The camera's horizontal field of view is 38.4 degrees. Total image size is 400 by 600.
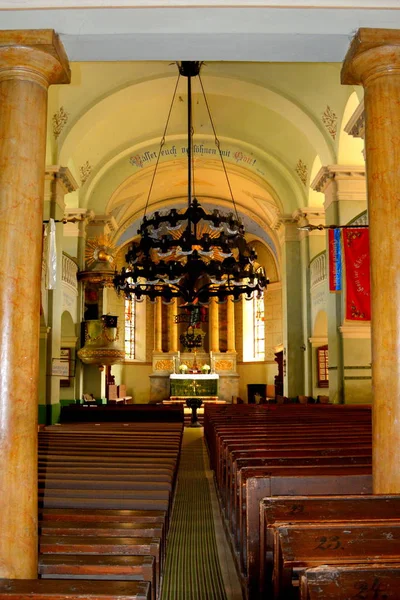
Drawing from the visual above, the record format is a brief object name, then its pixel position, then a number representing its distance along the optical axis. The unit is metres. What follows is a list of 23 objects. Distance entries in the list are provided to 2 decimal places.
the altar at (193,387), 22.89
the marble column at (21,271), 3.08
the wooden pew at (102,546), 2.94
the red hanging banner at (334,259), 10.89
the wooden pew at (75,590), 2.20
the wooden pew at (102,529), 3.20
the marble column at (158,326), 25.06
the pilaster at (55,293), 11.66
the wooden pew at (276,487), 3.51
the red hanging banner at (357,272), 10.52
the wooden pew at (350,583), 1.71
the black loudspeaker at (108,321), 14.60
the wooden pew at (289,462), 4.41
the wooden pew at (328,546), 2.10
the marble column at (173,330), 25.28
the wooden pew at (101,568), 2.66
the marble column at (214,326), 25.18
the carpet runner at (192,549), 3.91
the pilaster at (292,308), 16.09
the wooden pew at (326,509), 2.59
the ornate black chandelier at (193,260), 9.03
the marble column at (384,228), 3.51
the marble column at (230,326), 25.23
